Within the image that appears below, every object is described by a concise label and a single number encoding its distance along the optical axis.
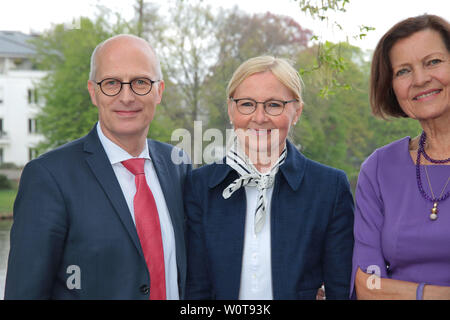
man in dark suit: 2.65
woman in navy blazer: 2.86
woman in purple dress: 2.64
